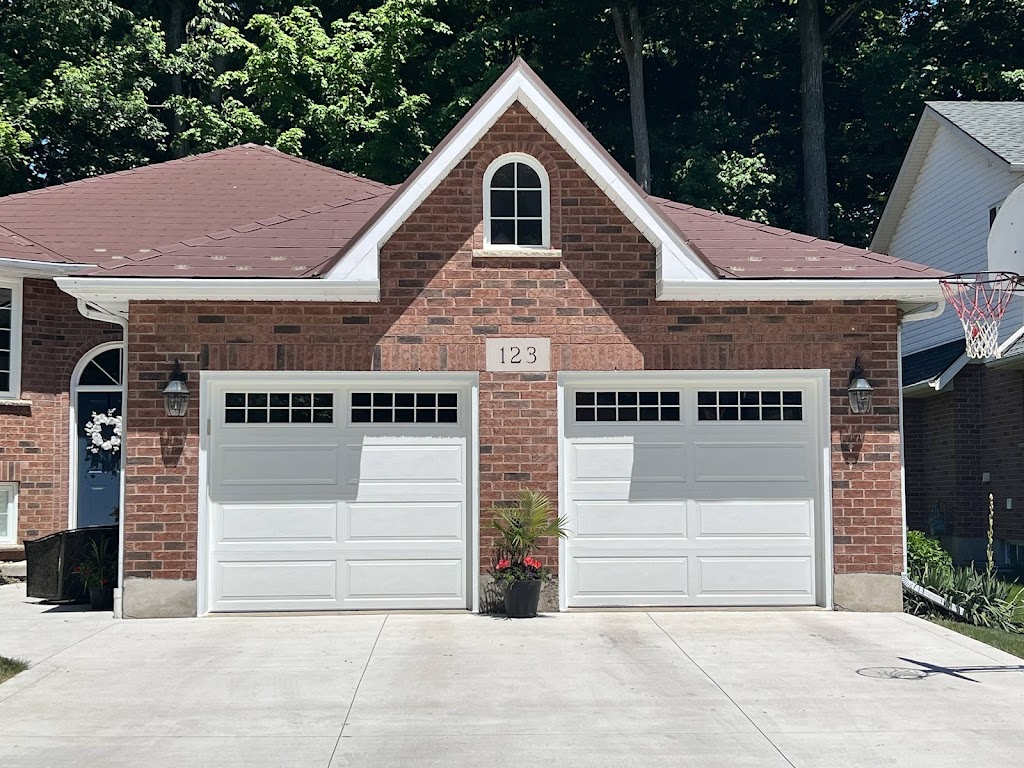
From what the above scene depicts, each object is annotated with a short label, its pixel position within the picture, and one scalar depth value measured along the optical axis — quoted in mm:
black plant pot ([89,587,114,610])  13812
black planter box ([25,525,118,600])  13875
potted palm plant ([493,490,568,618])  12812
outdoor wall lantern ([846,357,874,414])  13148
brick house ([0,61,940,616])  13039
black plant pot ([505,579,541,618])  12812
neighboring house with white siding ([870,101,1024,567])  20703
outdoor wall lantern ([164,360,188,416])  12773
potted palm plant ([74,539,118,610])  13828
